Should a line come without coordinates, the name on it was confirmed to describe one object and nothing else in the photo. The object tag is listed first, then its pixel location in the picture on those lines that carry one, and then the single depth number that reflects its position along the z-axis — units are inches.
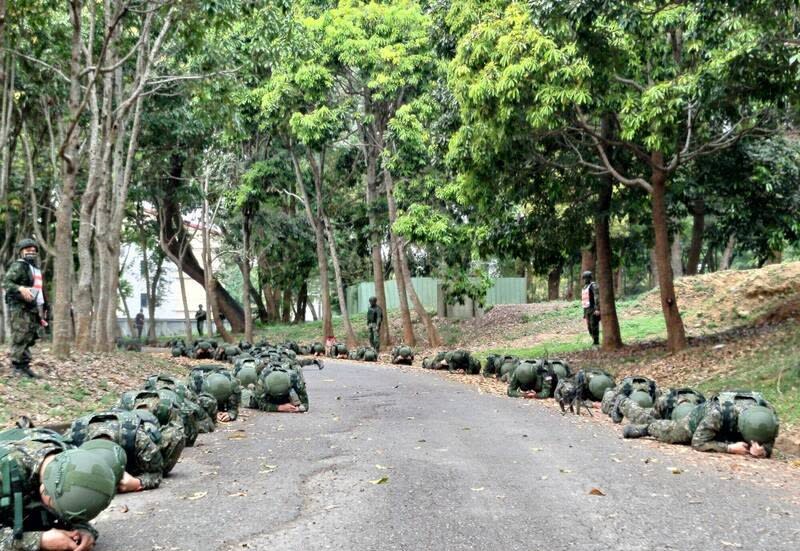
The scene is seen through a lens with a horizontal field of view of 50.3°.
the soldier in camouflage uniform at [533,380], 585.0
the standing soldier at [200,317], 1850.1
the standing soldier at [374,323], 1072.2
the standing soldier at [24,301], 464.1
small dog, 505.4
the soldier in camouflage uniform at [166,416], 292.4
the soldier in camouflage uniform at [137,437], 257.1
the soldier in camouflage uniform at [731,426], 354.6
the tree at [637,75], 524.7
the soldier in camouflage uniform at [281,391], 489.7
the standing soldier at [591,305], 821.9
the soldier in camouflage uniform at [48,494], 190.1
